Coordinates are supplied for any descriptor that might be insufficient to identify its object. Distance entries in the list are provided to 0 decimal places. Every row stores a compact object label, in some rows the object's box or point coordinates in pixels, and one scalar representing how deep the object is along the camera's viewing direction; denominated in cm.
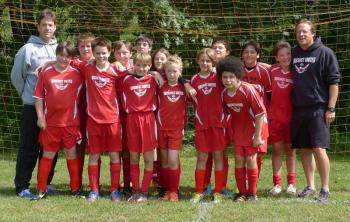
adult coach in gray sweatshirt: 619
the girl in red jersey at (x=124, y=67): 616
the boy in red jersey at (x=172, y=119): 595
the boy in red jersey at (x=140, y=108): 590
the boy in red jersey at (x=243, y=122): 562
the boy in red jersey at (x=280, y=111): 621
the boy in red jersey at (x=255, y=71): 626
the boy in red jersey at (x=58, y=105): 595
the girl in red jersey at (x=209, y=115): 591
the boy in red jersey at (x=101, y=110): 589
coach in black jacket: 584
